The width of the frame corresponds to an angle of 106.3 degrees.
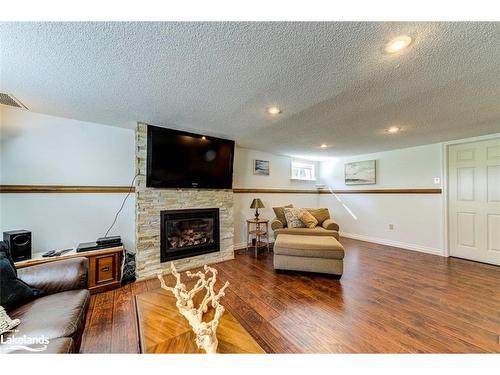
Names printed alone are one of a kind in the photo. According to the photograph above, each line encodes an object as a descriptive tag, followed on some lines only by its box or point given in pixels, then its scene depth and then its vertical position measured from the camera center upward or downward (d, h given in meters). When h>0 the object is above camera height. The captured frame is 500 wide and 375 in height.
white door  2.82 -0.12
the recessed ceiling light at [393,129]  2.55 +0.88
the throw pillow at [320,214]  3.64 -0.45
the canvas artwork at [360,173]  4.22 +0.44
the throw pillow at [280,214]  3.58 -0.45
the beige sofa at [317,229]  3.17 -0.67
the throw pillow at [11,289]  1.13 -0.64
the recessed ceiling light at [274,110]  1.99 +0.87
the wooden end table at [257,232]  3.47 -0.82
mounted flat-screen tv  2.46 +0.42
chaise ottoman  2.38 -0.84
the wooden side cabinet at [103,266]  2.02 -0.88
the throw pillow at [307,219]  3.42 -0.52
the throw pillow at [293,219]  3.44 -0.52
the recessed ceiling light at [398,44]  1.04 +0.86
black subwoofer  1.79 -0.54
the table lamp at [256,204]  3.57 -0.26
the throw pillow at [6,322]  0.94 -0.71
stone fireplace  2.43 -0.35
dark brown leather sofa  0.94 -0.73
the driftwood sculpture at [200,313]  0.85 -0.64
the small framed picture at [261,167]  4.01 +0.50
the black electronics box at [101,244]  2.10 -0.65
